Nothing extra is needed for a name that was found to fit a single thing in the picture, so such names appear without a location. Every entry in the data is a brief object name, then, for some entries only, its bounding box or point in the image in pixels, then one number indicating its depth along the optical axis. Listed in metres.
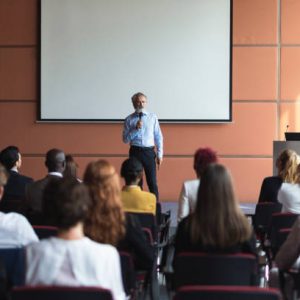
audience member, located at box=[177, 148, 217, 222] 6.58
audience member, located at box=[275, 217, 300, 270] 4.79
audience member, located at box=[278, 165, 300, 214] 7.21
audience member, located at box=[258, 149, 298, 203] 7.73
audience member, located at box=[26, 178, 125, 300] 3.69
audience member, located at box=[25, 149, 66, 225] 6.35
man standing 11.11
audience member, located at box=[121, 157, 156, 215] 6.54
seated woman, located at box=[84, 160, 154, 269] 4.72
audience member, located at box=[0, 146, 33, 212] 7.03
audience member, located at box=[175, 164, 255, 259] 4.43
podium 11.55
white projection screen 13.64
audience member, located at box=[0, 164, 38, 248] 4.71
